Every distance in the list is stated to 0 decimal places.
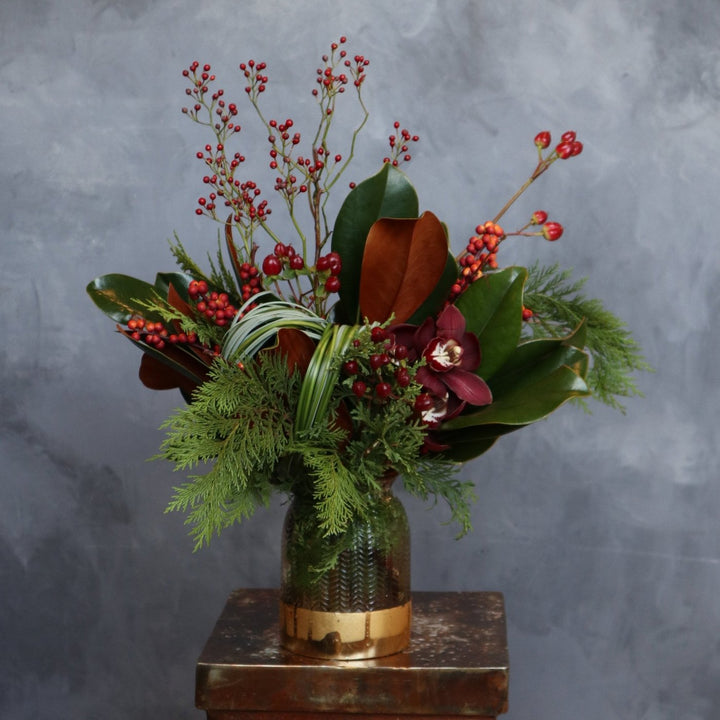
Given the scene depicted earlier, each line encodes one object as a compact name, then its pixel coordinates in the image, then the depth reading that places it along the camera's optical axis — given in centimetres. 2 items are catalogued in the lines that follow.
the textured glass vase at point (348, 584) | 175
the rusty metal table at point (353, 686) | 174
